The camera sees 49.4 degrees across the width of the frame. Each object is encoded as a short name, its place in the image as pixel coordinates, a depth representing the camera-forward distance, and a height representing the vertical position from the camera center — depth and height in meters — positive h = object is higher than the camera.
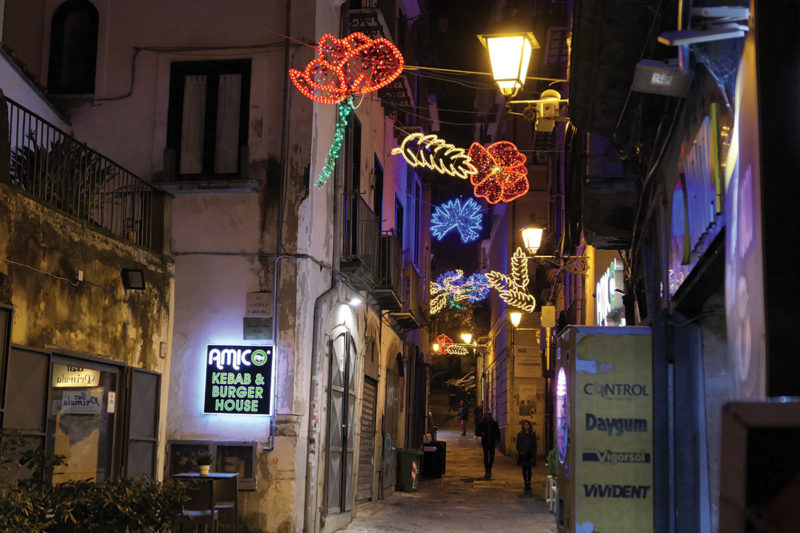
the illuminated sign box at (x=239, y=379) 13.32 +0.03
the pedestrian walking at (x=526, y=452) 22.45 -1.60
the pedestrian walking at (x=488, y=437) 26.19 -1.45
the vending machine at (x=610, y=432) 7.77 -0.36
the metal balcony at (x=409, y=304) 22.52 +2.25
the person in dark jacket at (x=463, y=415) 44.78 -1.40
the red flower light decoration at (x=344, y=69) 13.05 +4.84
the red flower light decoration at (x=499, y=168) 14.79 +3.73
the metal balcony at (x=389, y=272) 18.22 +2.43
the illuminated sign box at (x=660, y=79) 6.45 +2.38
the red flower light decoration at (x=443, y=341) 42.28 +2.23
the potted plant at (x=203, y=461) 10.76 -0.99
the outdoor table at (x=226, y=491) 10.56 -1.35
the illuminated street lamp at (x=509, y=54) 9.72 +3.74
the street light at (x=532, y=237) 18.70 +3.29
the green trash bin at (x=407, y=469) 22.72 -2.15
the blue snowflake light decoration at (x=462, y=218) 20.91 +4.08
